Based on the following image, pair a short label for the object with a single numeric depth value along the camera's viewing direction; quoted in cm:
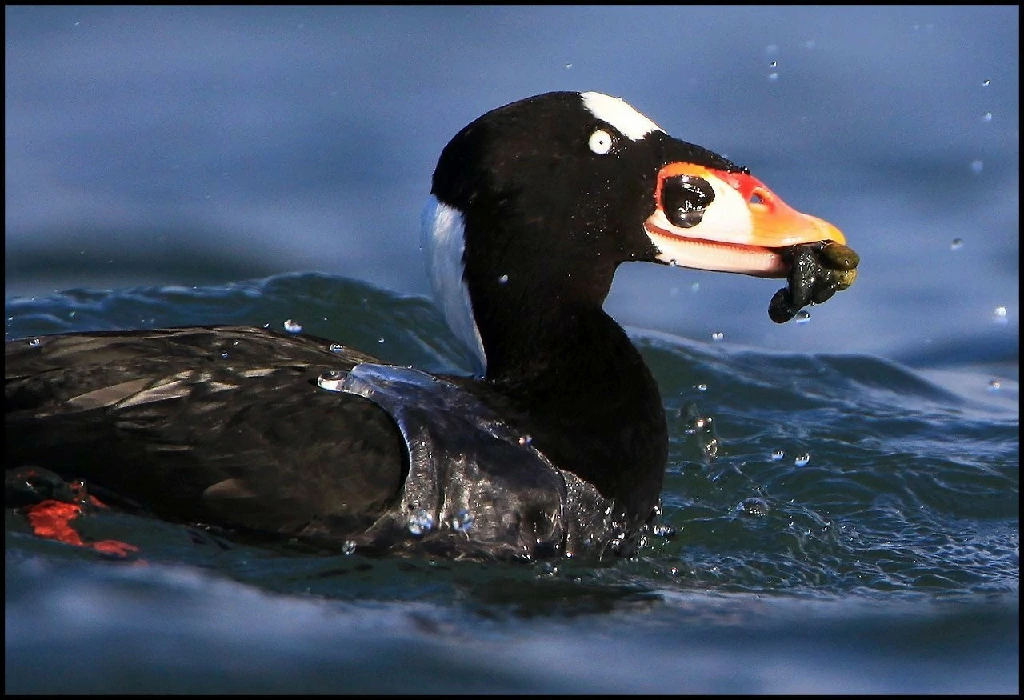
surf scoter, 872
